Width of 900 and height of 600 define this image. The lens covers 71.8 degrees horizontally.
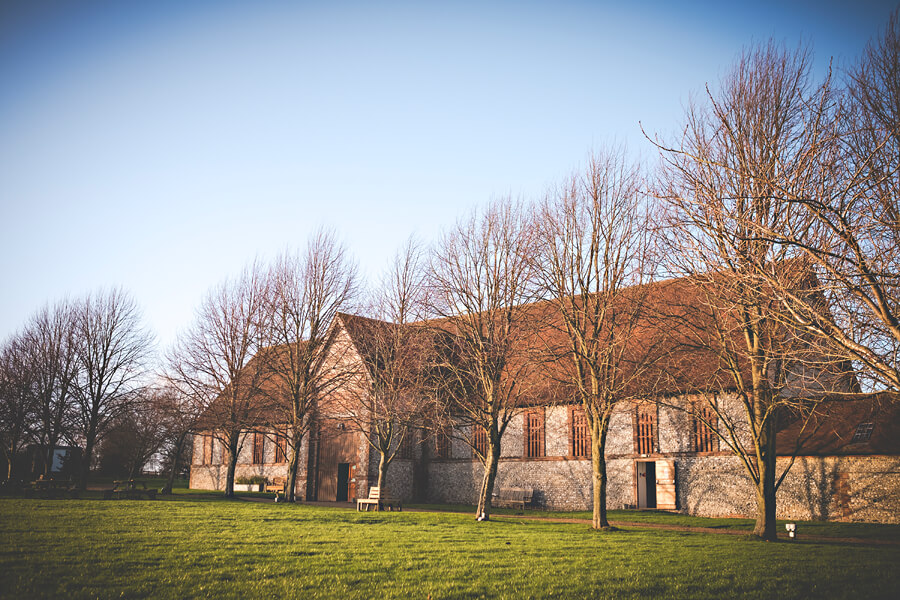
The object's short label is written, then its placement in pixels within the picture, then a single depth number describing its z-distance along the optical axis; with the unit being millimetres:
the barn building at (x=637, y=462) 22719
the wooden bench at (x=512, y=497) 31578
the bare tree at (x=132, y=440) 41531
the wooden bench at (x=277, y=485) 38875
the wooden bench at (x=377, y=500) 25969
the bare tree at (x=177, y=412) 33219
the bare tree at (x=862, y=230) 7000
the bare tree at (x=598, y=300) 20156
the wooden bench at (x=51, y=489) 27500
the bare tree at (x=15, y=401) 38750
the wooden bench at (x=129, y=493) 27222
